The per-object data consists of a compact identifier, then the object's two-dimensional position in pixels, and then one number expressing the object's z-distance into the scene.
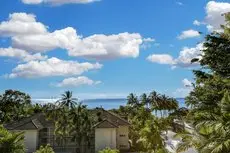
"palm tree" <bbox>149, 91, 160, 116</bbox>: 70.86
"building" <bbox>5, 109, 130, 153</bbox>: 58.99
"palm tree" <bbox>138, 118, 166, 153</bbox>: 44.38
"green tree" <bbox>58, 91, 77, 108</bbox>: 73.62
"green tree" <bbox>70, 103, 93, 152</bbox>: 59.28
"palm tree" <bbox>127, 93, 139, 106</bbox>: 105.22
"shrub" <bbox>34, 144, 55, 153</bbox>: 35.75
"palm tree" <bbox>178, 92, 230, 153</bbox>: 18.48
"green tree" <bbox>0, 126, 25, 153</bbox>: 35.81
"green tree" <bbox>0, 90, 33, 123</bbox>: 70.97
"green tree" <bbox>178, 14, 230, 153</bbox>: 20.78
